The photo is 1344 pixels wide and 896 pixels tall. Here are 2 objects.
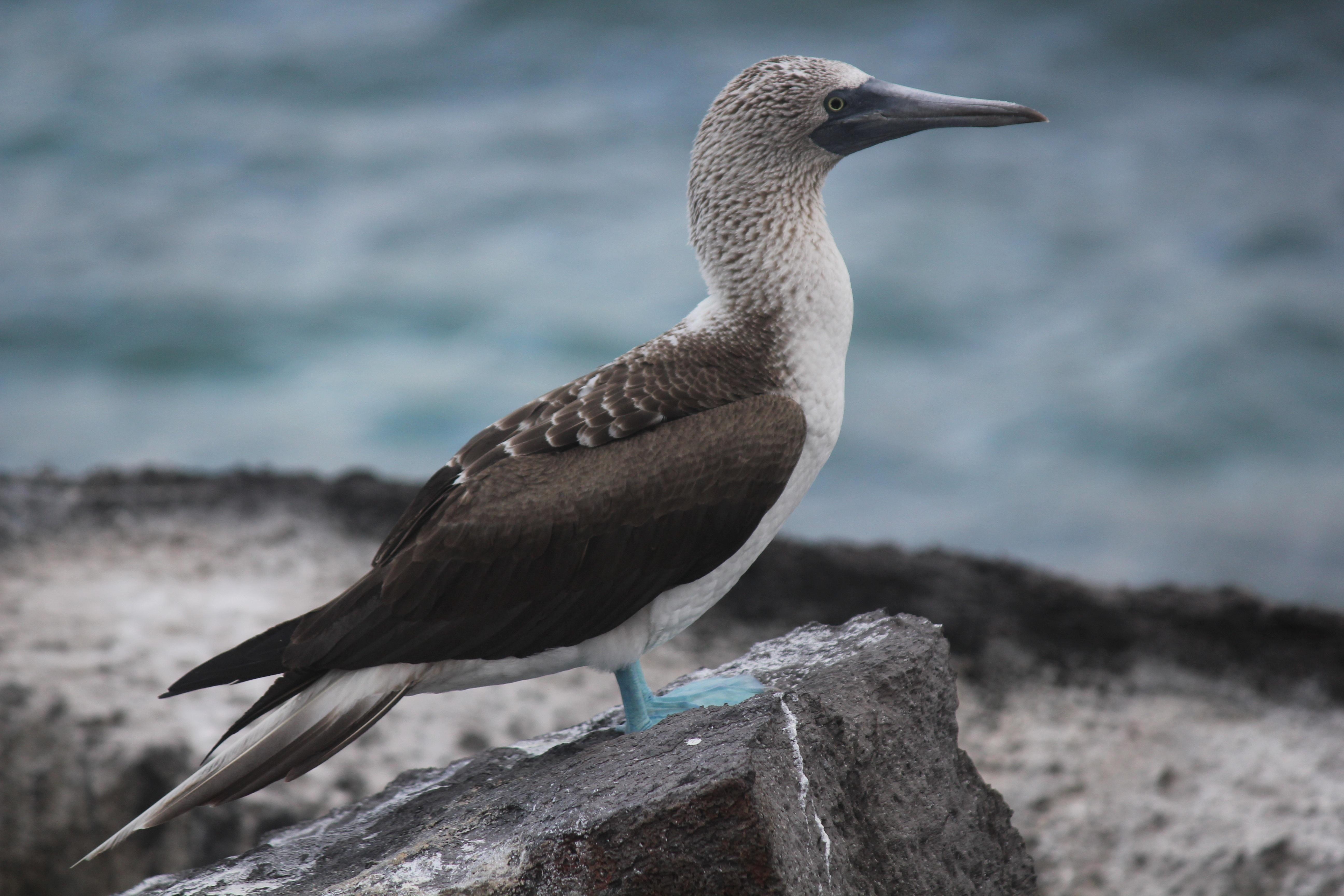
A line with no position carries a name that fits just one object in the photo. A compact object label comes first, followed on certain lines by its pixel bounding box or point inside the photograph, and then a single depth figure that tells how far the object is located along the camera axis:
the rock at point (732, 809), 7.97
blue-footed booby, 9.48
